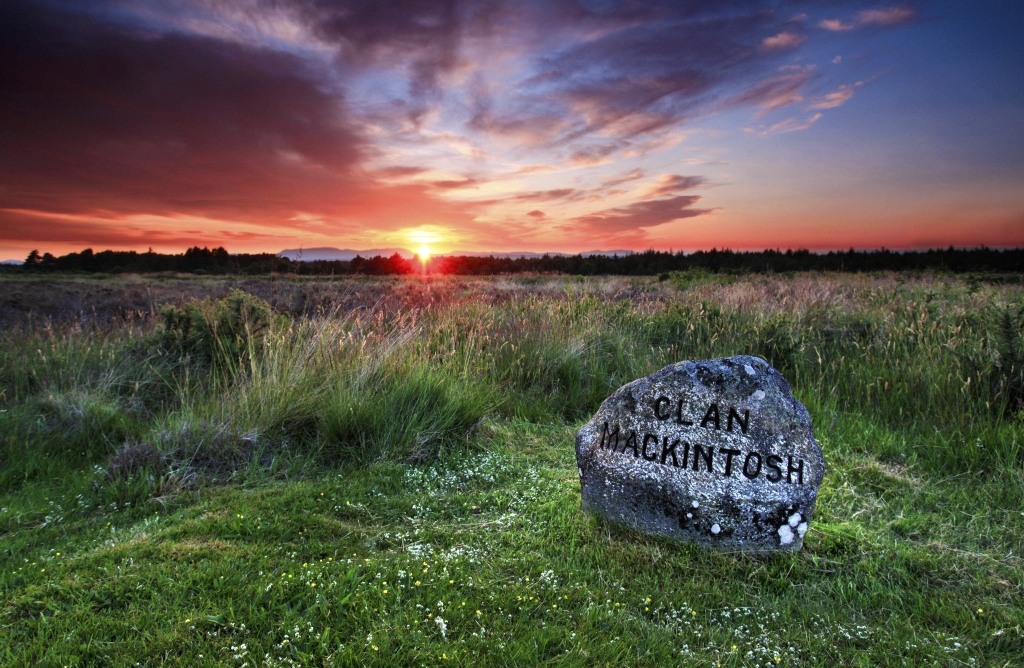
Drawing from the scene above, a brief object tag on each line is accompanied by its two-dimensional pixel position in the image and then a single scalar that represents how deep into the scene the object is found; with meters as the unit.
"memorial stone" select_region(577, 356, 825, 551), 3.71
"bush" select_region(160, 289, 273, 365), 8.08
